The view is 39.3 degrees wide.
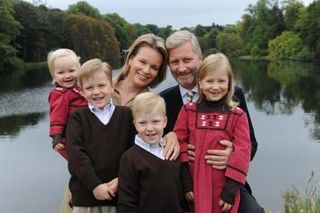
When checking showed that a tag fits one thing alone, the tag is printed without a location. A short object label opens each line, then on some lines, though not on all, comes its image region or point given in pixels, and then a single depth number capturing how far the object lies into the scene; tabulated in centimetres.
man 327
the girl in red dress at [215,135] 272
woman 327
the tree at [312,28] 5646
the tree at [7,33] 4656
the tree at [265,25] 7881
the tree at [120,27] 8662
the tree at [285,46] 6862
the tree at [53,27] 5969
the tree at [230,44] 9194
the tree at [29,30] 5531
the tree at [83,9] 8356
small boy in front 263
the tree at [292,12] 7231
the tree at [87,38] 6425
